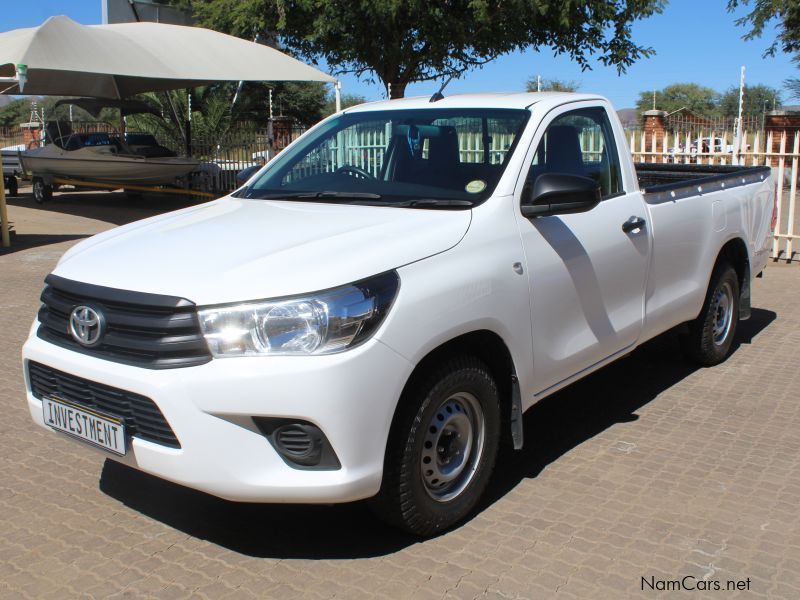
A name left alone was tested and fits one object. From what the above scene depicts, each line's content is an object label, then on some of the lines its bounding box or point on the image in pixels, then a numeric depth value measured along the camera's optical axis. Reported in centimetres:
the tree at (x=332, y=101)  4794
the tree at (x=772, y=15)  1806
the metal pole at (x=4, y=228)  1310
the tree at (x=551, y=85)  5145
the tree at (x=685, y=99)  6875
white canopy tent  1334
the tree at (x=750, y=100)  5619
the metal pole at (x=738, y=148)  1195
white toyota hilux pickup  313
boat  1947
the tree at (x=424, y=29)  1666
